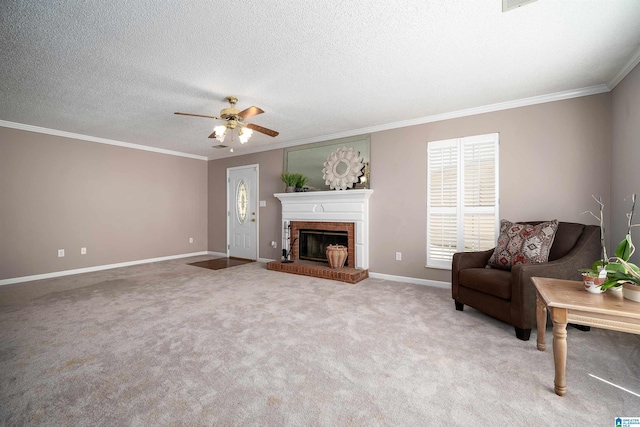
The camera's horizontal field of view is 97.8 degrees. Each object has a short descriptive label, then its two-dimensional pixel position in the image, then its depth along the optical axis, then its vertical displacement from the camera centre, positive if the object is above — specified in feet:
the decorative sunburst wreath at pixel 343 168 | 14.70 +2.23
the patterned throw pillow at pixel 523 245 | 8.41 -1.10
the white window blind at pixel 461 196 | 11.64 +0.58
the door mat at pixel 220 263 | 17.31 -3.48
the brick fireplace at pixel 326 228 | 14.96 -1.06
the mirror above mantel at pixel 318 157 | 14.79 +3.16
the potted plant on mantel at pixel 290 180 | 16.57 +1.77
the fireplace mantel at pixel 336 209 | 14.64 +0.05
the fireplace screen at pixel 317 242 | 16.06 -1.90
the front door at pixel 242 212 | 19.75 -0.15
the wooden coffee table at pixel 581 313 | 4.80 -1.85
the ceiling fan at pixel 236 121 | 9.84 +3.33
